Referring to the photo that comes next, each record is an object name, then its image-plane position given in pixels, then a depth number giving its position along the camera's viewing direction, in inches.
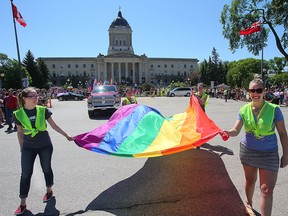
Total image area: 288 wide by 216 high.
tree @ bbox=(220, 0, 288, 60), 1081.4
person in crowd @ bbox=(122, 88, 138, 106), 296.8
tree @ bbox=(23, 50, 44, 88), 2888.8
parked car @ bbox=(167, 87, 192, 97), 1905.6
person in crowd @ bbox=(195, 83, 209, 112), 310.1
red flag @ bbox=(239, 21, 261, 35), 1009.6
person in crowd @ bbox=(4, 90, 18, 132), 478.4
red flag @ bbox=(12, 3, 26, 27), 878.4
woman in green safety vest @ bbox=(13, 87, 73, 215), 152.6
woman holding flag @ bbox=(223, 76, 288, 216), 124.8
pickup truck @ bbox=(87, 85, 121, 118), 637.9
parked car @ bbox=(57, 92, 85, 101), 1731.1
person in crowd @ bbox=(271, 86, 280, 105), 841.1
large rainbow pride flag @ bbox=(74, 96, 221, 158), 160.2
